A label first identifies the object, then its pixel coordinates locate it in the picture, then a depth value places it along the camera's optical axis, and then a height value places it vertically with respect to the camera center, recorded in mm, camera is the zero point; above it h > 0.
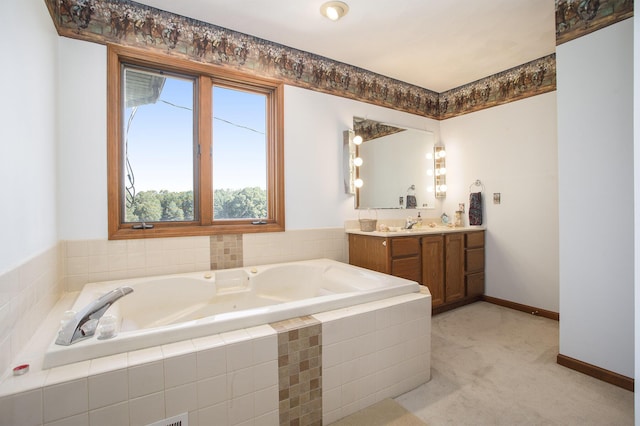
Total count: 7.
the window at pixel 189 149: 2201 +513
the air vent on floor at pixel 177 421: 1116 -799
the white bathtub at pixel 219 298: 1191 -536
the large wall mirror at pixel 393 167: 3275 +490
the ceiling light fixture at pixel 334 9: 2156 +1474
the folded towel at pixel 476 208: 3566 -17
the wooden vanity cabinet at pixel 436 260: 2754 -530
